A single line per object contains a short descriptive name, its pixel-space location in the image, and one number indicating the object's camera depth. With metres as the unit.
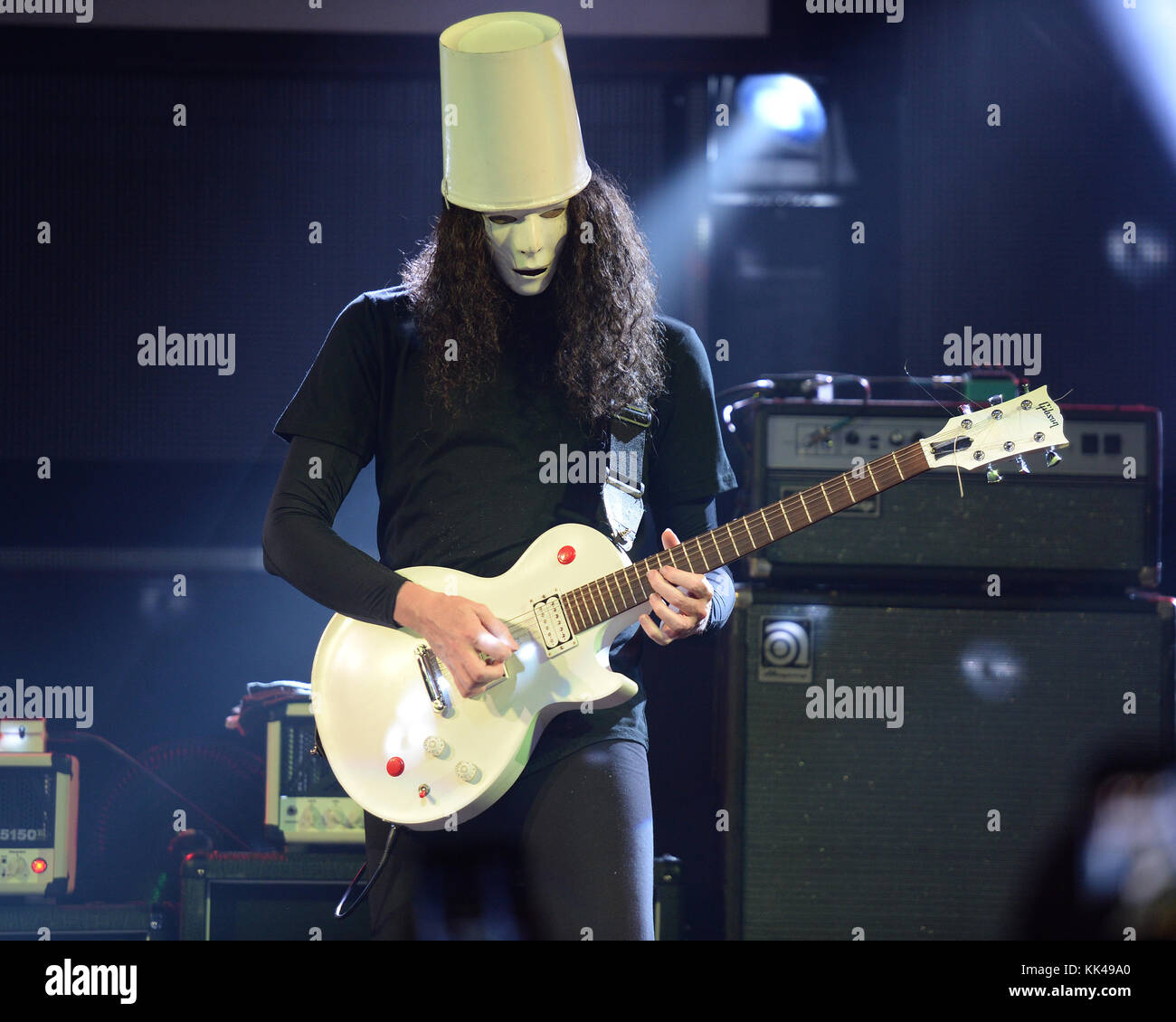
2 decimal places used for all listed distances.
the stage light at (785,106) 3.03
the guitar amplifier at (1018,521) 2.45
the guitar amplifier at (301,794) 2.50
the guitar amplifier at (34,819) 2.50
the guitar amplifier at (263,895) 2.43
